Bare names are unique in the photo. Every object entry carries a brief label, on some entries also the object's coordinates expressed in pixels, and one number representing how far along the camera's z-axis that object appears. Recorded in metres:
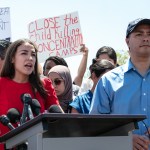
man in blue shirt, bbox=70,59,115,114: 5.16
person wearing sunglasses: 5.70
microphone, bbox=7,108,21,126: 3.14
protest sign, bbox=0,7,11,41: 9.55
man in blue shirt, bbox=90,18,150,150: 4.20
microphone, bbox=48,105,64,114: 3.39
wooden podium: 2.42
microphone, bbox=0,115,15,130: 3.00
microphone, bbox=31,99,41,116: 3.18
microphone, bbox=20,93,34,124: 3.00
